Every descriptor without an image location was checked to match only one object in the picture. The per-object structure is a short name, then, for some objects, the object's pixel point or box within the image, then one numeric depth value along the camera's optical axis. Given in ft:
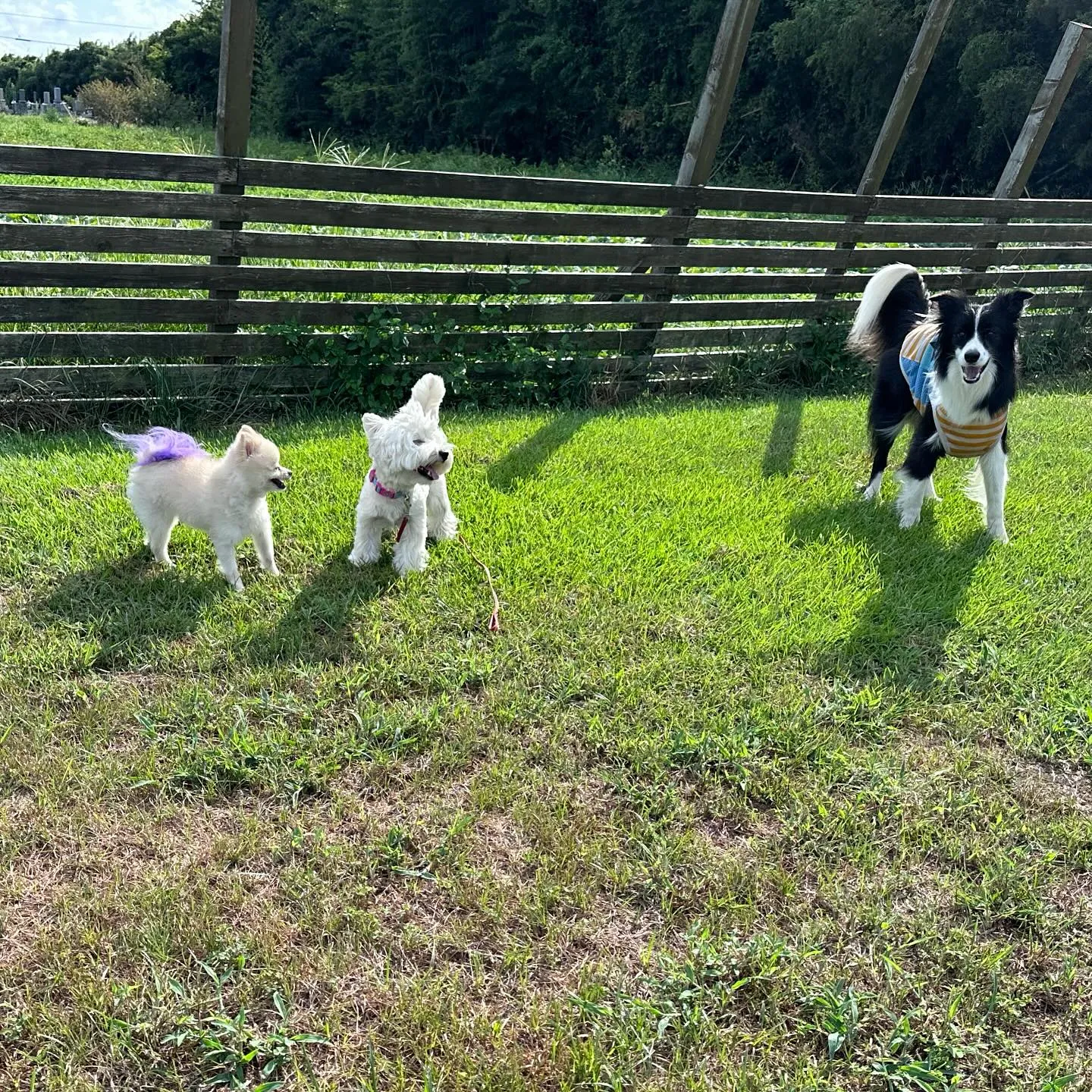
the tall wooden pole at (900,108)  23.49
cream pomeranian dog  11.53
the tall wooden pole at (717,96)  20.53
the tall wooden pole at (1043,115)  26.30
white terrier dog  11.61
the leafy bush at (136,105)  152.25
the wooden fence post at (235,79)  15.62
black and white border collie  13.98
